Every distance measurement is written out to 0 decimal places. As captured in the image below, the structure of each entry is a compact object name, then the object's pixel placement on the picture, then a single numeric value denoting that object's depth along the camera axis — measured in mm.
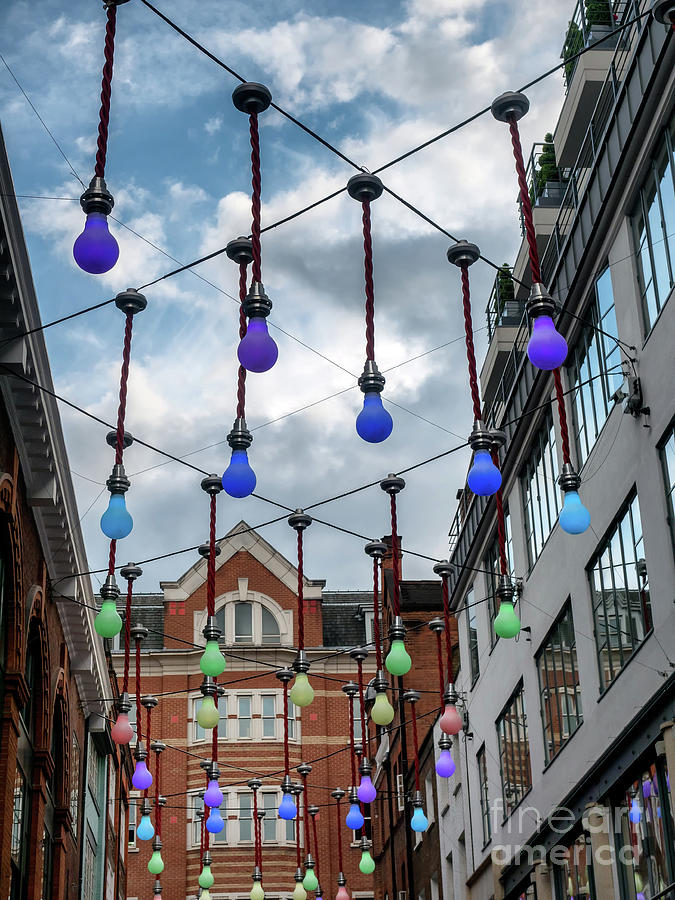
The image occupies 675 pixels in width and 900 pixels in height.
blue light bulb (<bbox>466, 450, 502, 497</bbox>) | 11680
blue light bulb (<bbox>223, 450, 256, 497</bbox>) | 11000
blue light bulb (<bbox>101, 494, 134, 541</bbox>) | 12281
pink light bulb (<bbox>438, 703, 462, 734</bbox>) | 16203
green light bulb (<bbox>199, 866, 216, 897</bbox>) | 25398
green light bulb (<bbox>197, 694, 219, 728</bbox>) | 14961
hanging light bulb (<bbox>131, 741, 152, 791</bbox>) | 19312
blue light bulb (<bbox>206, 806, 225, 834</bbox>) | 19797
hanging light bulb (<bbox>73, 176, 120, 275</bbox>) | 9102
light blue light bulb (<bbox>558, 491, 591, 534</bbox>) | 12023
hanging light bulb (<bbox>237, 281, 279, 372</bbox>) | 9844
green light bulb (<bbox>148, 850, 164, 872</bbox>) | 25797
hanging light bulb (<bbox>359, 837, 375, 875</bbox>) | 25359
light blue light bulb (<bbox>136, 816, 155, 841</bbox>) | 22688
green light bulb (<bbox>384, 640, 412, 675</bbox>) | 14703
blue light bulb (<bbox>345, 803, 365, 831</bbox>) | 21578
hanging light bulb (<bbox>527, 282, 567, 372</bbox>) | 10336
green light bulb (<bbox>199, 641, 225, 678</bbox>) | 14289
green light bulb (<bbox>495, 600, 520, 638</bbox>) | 13752
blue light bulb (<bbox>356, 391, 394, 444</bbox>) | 10500
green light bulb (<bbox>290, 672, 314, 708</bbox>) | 14805
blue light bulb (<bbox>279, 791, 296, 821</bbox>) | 21844
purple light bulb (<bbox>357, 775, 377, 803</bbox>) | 18734
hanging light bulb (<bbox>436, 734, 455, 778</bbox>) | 17984
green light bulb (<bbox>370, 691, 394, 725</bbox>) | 15938
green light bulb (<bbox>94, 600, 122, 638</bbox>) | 13930
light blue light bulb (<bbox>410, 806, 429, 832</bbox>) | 21312
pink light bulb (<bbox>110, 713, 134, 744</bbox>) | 16406
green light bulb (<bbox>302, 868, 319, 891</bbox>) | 25933
